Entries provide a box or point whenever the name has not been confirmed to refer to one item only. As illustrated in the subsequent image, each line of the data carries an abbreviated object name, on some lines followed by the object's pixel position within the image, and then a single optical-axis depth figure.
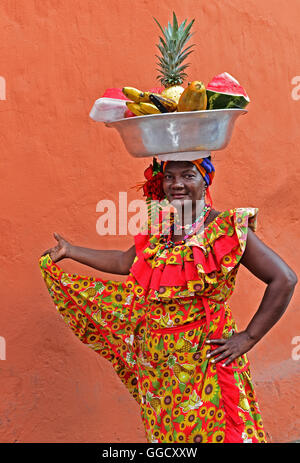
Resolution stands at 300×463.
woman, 2.68
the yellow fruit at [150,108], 2.65
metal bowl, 2.58
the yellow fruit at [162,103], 2.63
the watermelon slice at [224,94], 2.67
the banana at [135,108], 2.70
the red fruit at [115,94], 2.82
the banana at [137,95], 2.70
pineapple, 2.84
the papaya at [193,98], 2.52
